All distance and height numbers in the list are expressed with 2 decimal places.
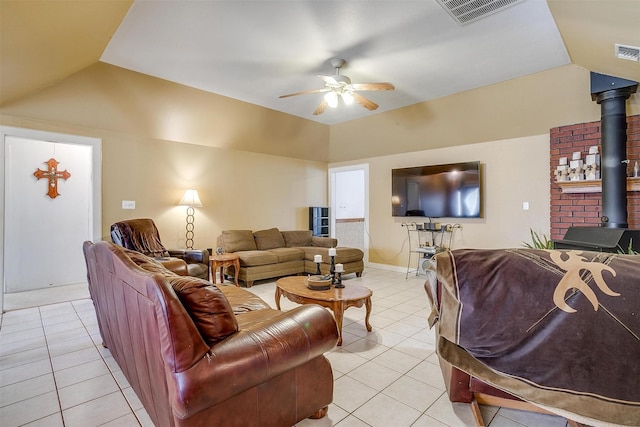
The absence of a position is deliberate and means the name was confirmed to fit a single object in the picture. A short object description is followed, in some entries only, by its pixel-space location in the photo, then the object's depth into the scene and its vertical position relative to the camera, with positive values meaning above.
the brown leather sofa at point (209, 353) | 1.17 -0.61
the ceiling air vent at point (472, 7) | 2.50 +1.70
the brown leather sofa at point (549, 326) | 1.18 -0.48
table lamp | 4.76 +0.12
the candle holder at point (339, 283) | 3.00 -0.70
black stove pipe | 3.39 +0.73
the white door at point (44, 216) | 4.45 -0.04
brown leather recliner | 3.84 -0.40
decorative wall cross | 4.70 +0.59
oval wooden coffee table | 2.65 -0.75
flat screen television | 4.90 +0.36
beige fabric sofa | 4.77 -0.69
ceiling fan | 3.30 +1.38
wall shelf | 3.44 +0.31
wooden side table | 4.46 -0.74
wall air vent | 2.57 +1.36
